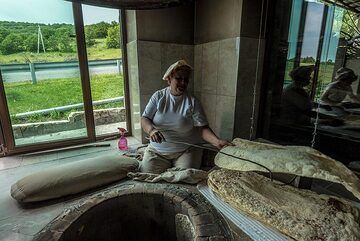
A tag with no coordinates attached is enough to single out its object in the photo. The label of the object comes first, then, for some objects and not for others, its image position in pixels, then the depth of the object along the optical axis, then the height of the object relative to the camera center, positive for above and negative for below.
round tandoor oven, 0.98 -0.74
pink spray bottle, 2.37 -0.80
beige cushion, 1.43 -0.76
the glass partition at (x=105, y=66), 2.34 +0.03
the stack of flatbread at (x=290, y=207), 0.84 -0.61
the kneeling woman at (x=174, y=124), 1.76 -0.45
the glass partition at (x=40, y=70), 2.08 -0.01
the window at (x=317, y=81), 1.49 -0.09
